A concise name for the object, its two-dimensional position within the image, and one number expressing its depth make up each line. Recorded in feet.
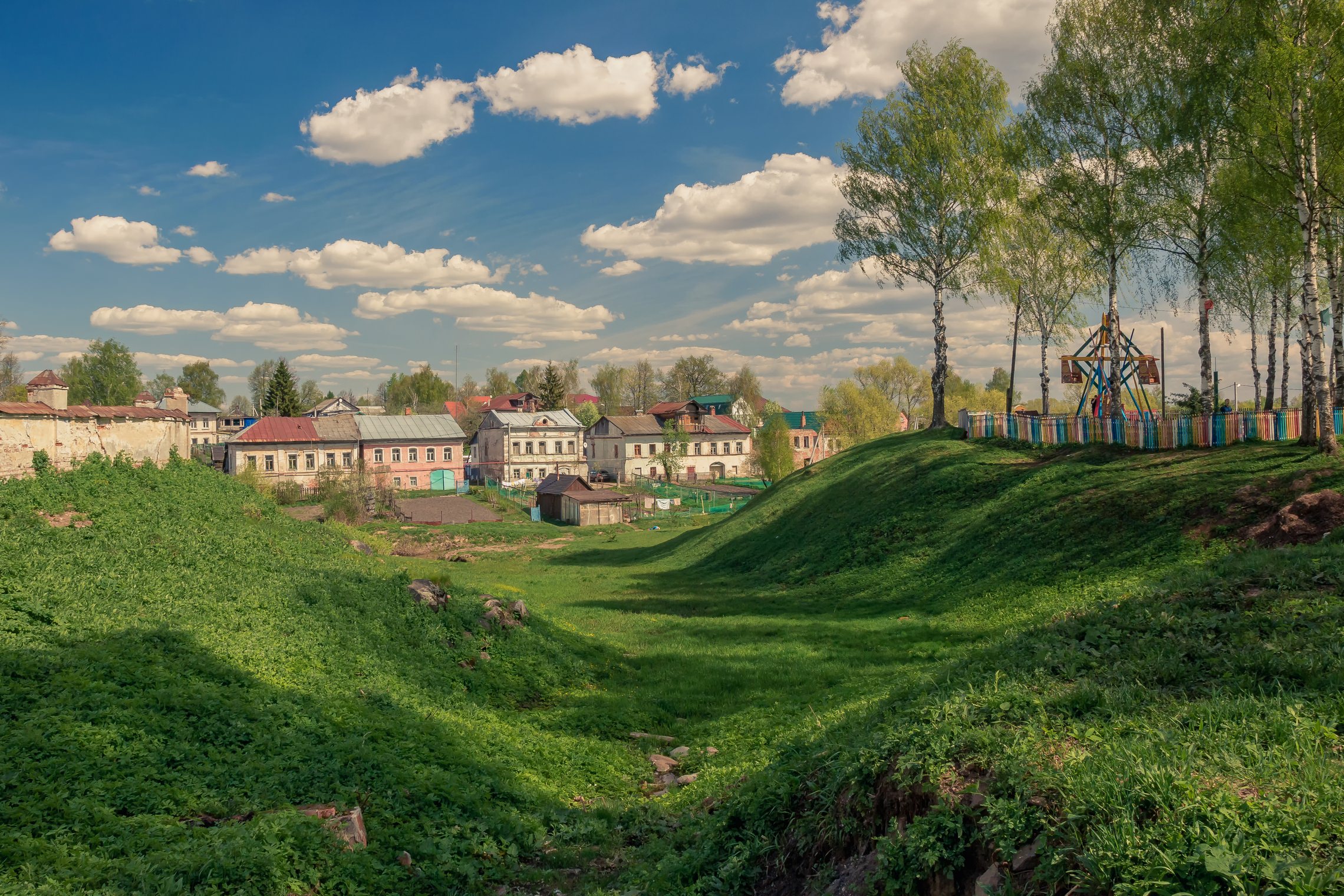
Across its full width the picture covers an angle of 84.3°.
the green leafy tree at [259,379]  473.67
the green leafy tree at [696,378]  414.62
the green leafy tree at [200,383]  457.27
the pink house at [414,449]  231.09
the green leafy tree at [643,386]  444.14
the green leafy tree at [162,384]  452.35
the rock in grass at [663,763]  35.29
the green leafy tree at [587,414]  372.17
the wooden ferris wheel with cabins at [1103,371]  106.52
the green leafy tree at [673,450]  248.32
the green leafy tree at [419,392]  451.12
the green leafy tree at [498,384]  494.59
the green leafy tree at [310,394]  501.56
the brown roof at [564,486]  183.83
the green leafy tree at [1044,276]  125.29
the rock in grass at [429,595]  47.83
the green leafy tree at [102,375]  345.31
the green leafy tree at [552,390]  347.97
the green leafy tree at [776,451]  212.84
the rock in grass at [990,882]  14.43
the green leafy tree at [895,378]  282.36
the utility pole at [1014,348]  139.95
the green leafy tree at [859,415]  251.80
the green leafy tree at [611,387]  439.63
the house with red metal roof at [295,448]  212.23
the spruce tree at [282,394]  275.18
